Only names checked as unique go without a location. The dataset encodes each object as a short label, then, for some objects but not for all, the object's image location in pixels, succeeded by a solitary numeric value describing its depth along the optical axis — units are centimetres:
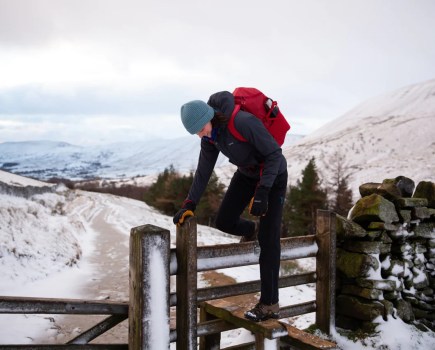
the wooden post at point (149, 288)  293
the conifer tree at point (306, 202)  3146
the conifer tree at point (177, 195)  3709
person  317
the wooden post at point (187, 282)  317
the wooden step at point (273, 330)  319
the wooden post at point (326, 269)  446
